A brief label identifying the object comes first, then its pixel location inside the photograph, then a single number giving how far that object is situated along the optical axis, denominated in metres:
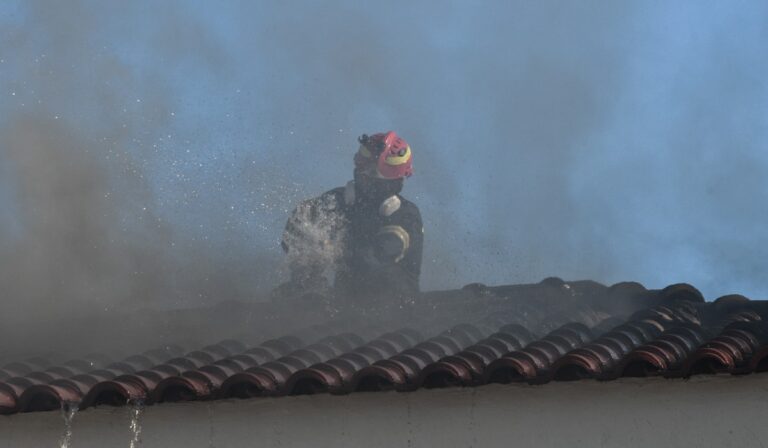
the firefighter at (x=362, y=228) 27.44
